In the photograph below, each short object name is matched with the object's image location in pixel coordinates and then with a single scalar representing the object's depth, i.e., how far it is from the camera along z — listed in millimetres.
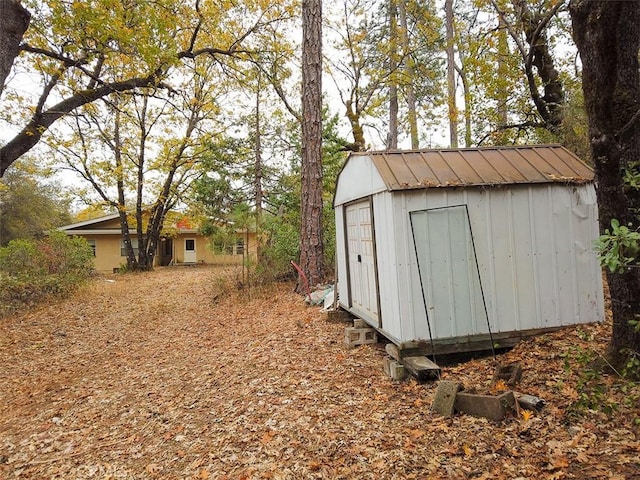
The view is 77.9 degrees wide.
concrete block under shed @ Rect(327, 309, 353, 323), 6750
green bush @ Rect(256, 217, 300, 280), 10555
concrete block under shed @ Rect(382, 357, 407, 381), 4242
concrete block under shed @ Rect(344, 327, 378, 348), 5438
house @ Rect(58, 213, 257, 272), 23734
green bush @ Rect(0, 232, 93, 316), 10344
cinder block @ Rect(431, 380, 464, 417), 3414
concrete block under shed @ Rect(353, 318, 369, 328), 5582
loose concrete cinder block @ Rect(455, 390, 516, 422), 3205
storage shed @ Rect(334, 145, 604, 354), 4223
